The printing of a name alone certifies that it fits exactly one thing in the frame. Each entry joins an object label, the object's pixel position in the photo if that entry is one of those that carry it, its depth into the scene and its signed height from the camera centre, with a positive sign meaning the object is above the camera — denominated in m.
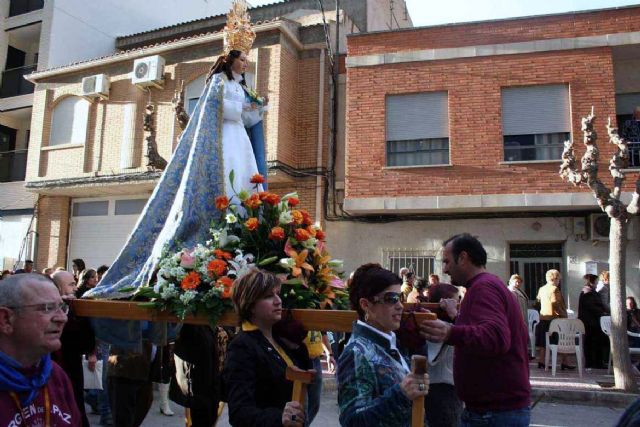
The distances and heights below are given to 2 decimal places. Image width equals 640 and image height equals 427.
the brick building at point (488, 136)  13.07 +3.70
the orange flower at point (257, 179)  4.07 +0.77
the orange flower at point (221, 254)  3.49 +0.20
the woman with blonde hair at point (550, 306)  10.88 -0.18
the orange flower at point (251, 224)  3.62 +0.40
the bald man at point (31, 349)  2.21 -0.26
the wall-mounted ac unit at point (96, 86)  17.23 +5.87
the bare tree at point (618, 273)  8.74 +0.37
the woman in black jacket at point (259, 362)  2.38 -0.32
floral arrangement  3.26 +0.17
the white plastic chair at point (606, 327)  10.37 -0.52
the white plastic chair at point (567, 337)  10.33 -0.72
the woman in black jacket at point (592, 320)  10.91 -0.43
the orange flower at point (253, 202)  3.75 +0.56
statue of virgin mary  3.82 +0.79
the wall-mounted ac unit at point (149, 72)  16.53 +6.08
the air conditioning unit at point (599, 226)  12.91 +1.57
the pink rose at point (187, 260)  3.51 +0.17
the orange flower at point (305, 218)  3.80 +0.47
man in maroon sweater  2.97 -0.35
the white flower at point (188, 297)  3.21 -0.05
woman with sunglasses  2.22 -0.30
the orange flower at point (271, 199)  3.83 +0.59
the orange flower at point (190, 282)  3.27 +0.03
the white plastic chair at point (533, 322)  11.54 -0.52
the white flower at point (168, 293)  3.30 -0.03
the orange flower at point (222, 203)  3.82 +0.56
